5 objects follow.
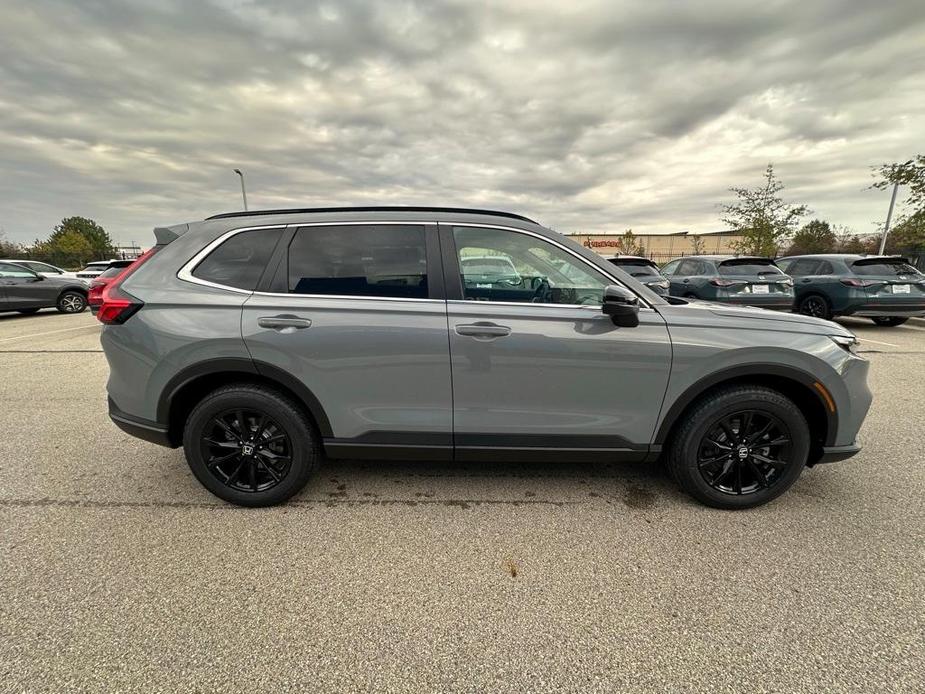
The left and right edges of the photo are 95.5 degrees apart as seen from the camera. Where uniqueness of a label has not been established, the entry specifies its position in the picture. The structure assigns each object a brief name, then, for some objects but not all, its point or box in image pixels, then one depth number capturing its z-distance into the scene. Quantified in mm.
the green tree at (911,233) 14641
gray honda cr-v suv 2373
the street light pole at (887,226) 19581
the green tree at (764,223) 19766
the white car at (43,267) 15941
